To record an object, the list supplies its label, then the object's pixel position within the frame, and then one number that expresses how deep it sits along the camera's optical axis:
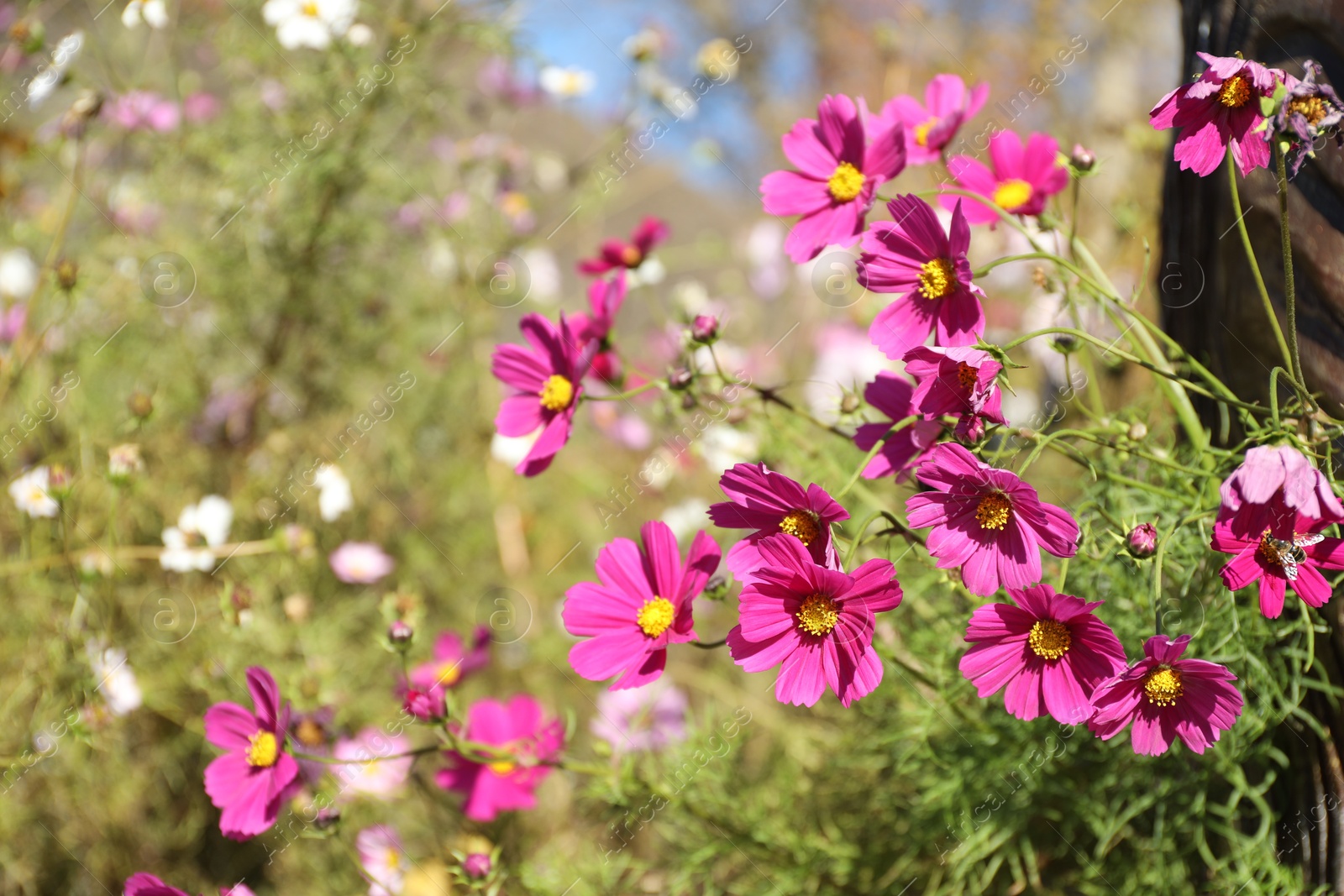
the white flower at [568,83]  1.29
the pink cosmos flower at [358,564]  1.13
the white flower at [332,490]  1.03
